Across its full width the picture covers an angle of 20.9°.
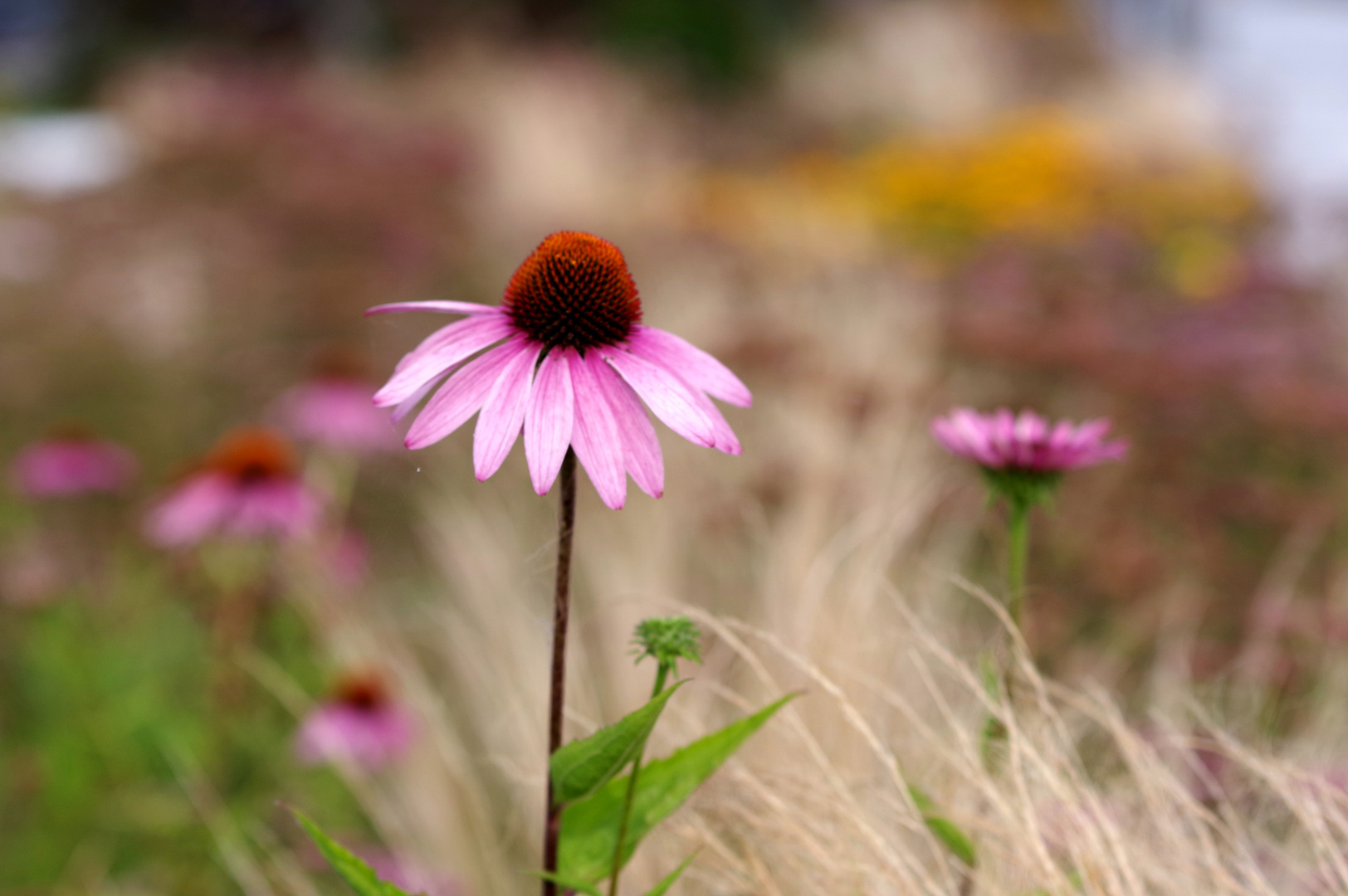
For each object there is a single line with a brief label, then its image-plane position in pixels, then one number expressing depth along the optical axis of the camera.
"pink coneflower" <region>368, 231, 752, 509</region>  0.86
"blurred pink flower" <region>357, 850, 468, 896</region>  1.09
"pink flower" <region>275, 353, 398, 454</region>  1.48
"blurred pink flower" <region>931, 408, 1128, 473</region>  0.91
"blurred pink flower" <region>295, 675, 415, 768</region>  1.13
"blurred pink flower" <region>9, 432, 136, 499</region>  1.43
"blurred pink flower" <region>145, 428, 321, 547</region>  1.16
